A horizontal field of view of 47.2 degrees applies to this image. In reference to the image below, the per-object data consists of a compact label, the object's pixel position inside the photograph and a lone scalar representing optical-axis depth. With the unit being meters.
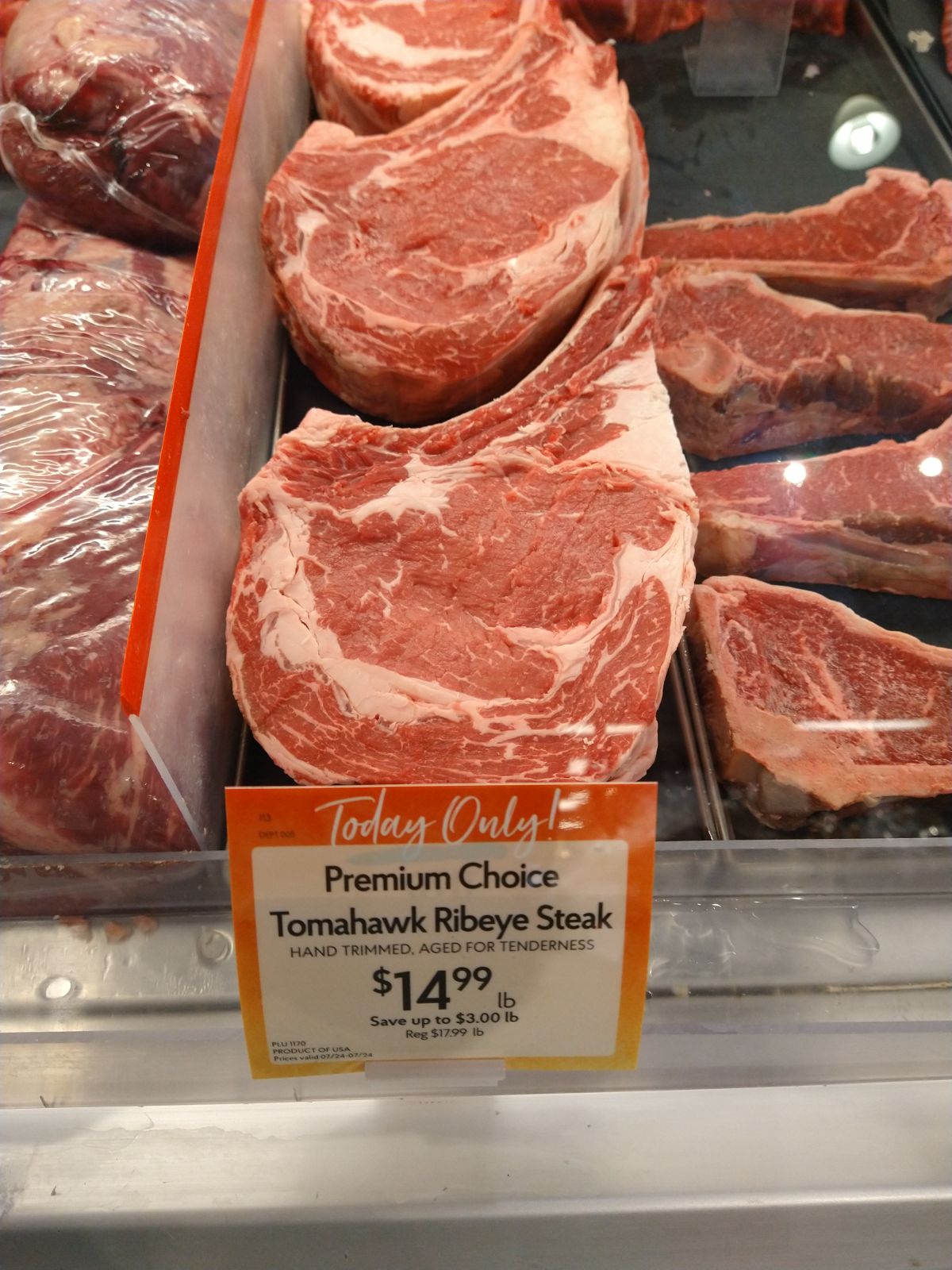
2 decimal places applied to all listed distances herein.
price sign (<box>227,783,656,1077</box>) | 0.37
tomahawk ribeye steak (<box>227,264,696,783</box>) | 0.52
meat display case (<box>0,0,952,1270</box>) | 0.41
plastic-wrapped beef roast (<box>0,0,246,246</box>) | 0.71
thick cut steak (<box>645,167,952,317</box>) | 0.83
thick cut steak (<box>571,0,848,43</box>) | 0.93
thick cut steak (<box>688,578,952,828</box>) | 0.56
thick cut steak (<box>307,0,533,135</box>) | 0.83
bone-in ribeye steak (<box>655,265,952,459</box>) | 0.76
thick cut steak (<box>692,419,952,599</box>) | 0.68
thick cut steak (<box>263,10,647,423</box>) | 0.70
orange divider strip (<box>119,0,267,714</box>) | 0.44
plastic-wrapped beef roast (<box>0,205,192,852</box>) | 0.48
